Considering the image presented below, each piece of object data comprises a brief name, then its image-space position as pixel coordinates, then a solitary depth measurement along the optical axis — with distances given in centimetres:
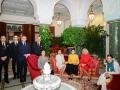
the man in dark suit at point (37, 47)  378
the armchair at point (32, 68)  348
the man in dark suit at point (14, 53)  366
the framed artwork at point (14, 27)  721
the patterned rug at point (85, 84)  255
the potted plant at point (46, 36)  450
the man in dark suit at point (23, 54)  354
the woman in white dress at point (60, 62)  377
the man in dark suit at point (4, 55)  338
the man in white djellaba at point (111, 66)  295
